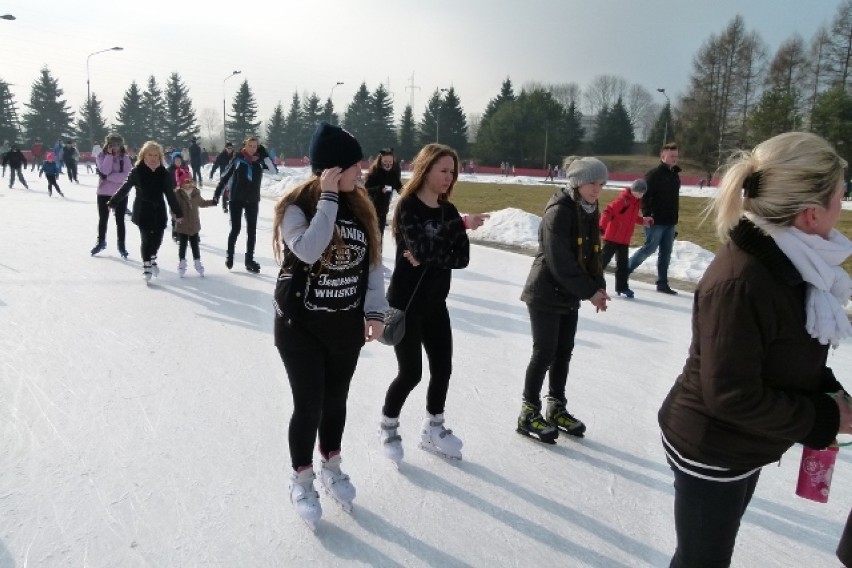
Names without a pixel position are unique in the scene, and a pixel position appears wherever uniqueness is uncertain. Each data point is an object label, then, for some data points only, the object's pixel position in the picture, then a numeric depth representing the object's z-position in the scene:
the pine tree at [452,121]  65.12
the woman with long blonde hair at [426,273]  3.03
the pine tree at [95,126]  65.88
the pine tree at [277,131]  73.25
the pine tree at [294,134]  72.00
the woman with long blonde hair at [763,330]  1.51
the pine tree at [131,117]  69.62
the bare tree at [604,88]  94.81
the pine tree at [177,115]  71.00
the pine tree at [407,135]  68.25
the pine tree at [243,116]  71.56
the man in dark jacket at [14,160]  19.65
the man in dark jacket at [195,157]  22.69
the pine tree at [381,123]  66.94
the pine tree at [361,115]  68.56
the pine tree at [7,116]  55.91
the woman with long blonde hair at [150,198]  6.72
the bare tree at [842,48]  44.22
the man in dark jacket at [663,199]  7.24
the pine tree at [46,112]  61.16
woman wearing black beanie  2.40
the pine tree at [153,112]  70.69
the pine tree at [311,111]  72.50
